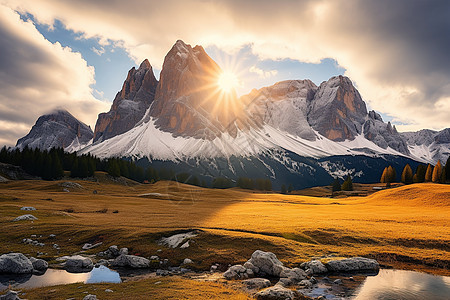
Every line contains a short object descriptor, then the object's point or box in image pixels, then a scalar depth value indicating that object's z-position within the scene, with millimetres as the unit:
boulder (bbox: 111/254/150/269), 22469
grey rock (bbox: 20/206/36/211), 48062
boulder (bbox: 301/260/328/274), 20922
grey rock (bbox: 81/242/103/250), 27259
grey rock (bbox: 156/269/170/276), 20609
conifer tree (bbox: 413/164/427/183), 124688
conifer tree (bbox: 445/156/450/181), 105288
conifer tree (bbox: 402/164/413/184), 129500
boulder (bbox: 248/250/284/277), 20234
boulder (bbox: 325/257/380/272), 21712
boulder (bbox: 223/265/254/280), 19578
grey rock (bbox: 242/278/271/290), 17719
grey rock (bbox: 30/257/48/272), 21156
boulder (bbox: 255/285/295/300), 15602
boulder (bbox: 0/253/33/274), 20008
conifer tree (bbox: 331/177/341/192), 165625
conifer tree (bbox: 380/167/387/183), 144300
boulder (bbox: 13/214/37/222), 38441
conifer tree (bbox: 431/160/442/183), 109938
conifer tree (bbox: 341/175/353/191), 146738
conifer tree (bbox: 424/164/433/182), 117938
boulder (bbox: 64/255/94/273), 21625
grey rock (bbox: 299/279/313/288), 18234
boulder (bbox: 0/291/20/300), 13864
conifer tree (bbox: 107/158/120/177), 146500
